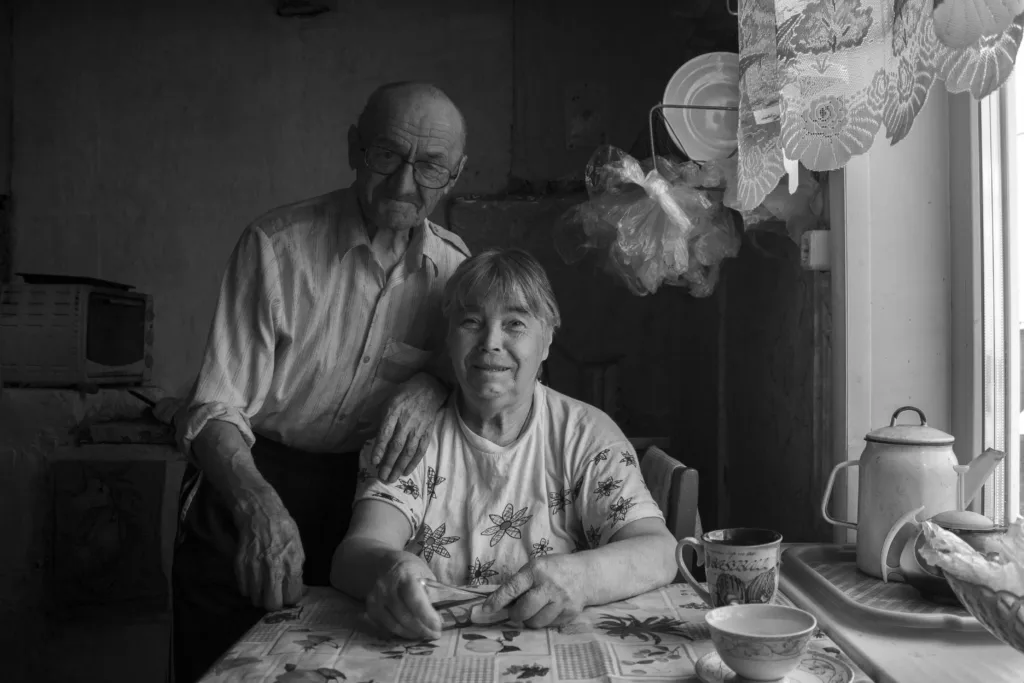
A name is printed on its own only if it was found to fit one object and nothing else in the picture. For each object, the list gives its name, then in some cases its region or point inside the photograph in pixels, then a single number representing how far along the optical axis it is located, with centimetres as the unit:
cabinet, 330
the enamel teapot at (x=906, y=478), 132
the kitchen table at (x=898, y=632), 100
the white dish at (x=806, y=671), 96
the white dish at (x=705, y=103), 205
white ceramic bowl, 91
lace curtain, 103
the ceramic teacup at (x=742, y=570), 111
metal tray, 113
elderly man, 166
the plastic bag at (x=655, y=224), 198
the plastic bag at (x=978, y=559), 88
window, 147
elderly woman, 145
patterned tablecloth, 101
